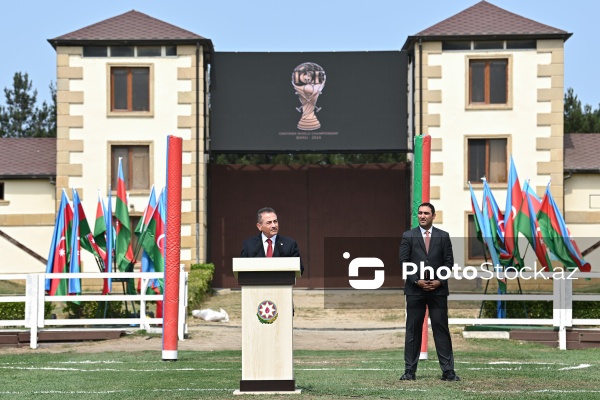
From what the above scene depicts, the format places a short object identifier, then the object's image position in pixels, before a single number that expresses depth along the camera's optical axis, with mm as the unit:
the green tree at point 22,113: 76688
